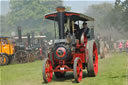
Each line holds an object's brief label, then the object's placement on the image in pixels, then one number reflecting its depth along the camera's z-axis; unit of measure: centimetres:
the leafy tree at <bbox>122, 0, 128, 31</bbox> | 6308
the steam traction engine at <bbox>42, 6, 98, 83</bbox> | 1750
